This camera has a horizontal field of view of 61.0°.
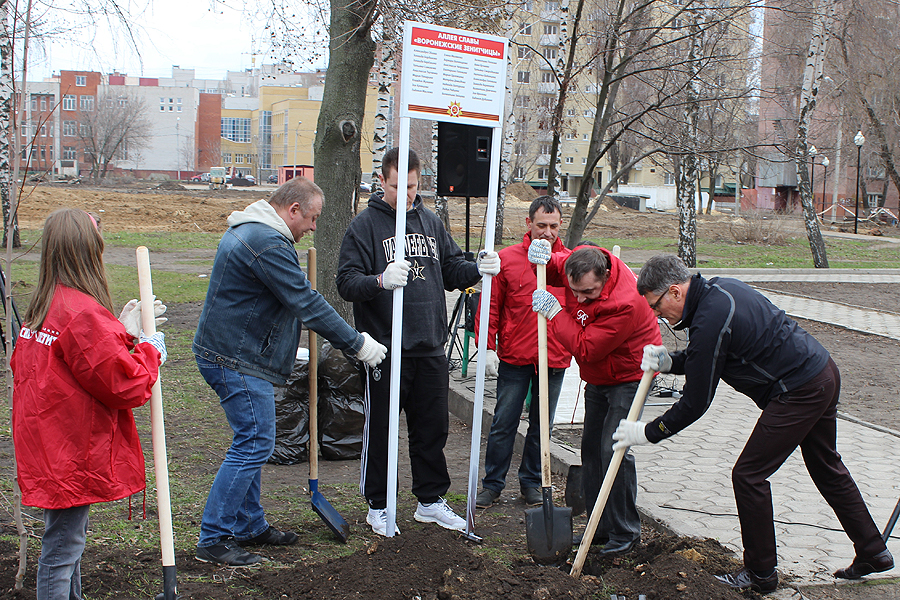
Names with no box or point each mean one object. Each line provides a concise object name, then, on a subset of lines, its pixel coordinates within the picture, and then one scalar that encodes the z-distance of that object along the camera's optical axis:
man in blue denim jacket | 3.74
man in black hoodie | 4.31
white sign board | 4.18
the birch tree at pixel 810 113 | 18.62
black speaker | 4.84
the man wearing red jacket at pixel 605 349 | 3.86
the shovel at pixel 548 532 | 3.96
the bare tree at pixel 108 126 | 66.50
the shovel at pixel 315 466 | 4.20
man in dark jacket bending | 3.46
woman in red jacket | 2.85
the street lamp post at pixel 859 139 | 32.38
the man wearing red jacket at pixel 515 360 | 4.94
